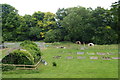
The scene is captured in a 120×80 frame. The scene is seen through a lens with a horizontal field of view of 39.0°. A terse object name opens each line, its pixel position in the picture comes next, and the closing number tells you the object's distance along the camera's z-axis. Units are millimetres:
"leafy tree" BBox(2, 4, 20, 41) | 33278
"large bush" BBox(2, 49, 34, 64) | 13369
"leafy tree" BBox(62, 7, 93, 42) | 29781
